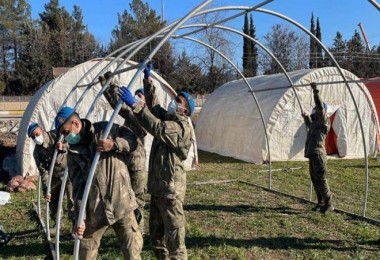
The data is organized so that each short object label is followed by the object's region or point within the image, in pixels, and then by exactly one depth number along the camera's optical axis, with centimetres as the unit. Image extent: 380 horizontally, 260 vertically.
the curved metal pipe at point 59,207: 495
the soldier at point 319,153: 838
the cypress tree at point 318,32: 5762
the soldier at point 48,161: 686
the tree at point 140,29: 4478
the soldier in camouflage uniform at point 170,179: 495
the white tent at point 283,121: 1496
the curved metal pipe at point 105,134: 402
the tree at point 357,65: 4516
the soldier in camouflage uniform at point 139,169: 650
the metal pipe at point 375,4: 536
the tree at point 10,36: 4850
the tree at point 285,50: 4472
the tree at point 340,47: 4628
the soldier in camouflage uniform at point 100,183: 439
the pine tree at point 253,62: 4728
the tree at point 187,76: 4518
